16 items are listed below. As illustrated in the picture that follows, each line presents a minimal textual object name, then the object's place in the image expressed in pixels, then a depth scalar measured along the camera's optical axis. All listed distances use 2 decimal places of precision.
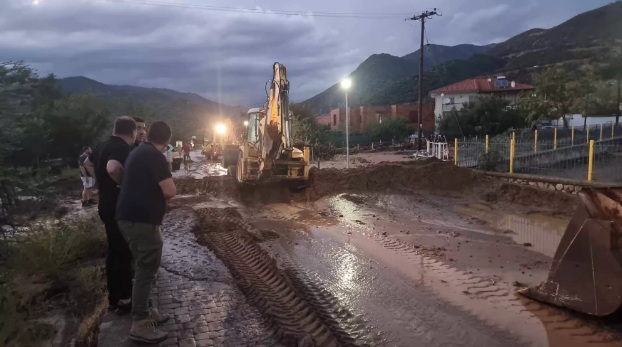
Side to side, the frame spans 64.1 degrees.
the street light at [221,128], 30.92
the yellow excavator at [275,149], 14.24
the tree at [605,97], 36.94
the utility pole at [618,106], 32.72
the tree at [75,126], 26.08
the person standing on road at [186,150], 30.90
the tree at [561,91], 37.03
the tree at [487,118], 37.25
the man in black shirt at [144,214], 4.34
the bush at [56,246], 6.75
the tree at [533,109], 37.22
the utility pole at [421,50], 34.78
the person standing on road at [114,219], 5.05
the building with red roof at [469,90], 54.34
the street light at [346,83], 21.38
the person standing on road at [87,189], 14.30
